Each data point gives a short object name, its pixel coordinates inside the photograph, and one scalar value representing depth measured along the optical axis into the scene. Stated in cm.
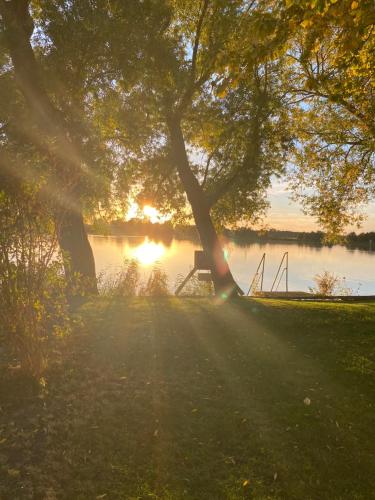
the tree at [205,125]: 1266
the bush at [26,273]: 452
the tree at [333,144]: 1380
